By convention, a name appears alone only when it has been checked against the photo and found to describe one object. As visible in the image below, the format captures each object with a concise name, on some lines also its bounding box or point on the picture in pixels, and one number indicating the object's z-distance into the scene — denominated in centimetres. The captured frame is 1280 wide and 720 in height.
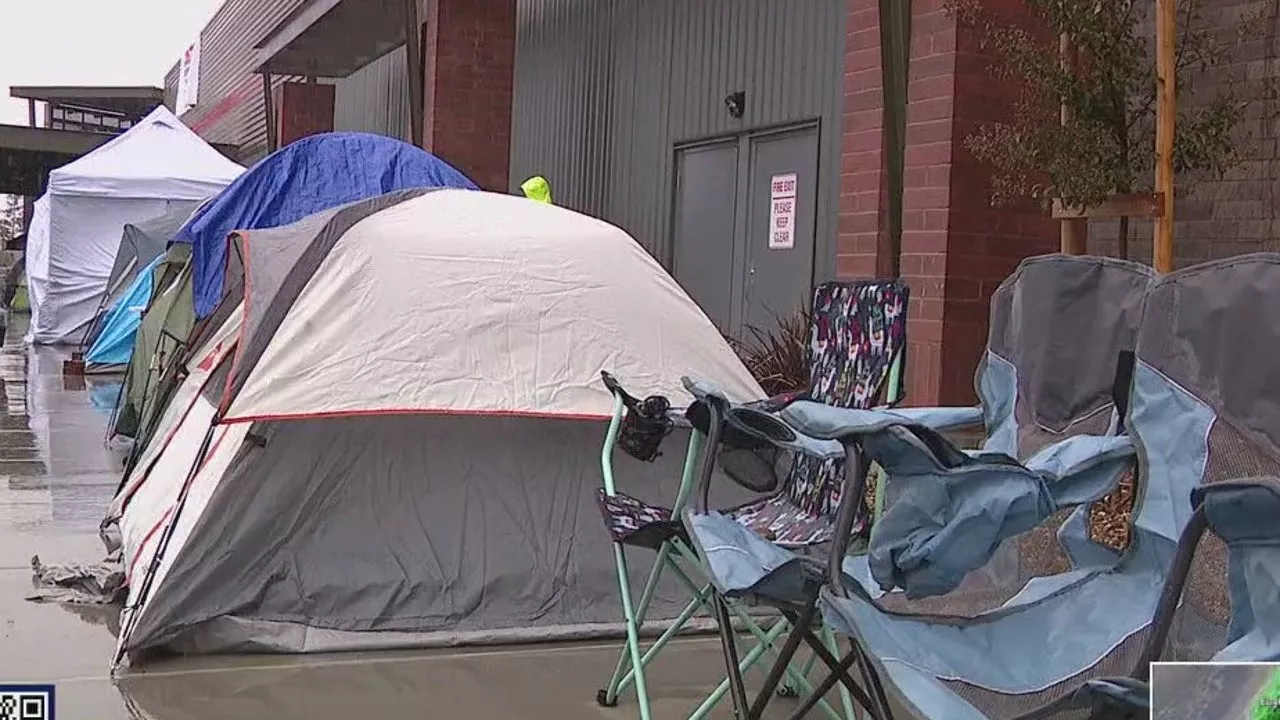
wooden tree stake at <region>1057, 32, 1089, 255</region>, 475
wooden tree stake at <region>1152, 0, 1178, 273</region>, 442
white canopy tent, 1535
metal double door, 827
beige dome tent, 415
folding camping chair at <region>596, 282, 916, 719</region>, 334
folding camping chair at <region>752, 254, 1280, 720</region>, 232
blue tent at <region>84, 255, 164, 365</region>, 1272
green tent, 719
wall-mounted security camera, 889
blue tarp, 685
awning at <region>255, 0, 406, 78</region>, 1346
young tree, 463
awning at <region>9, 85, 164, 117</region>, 4069
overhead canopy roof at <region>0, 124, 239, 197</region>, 2520
